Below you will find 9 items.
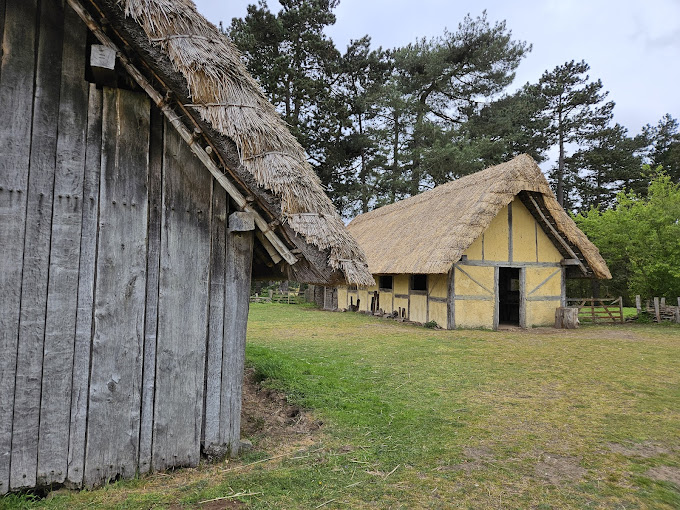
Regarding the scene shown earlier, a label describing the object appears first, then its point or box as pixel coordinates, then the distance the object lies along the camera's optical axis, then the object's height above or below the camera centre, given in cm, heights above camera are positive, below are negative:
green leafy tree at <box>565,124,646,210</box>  2922 +842
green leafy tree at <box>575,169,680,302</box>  1579 +181
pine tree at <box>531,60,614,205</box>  2923 +1255
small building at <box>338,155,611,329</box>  1263 +90
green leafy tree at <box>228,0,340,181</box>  2477 +1340
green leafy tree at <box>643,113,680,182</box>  2953 +1005
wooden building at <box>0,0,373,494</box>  288 +33
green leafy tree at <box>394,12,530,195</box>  2658 +1339
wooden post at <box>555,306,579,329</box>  1397 -118
